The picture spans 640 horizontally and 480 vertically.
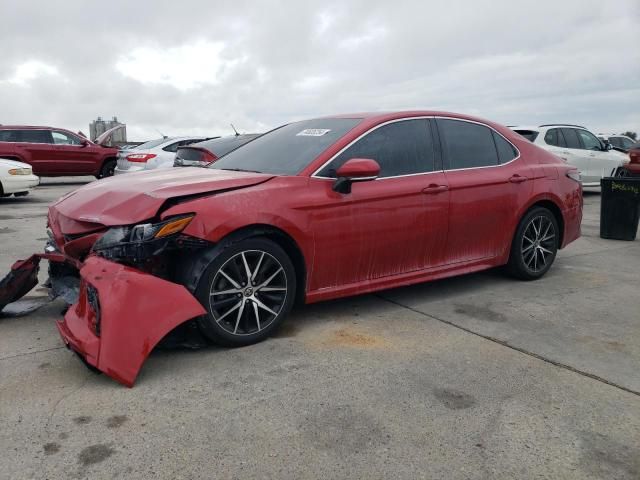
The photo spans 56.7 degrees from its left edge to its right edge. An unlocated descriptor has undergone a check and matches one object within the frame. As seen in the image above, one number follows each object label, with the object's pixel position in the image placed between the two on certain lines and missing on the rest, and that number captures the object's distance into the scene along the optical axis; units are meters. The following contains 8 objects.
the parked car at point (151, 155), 12.98
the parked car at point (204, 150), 8.52
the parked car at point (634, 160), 12.36
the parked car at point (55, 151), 15.80
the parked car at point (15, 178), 12.01
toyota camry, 3.36
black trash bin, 8.04
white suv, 13.50
